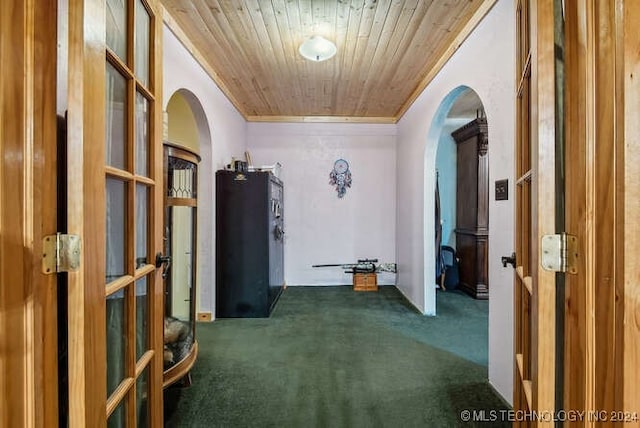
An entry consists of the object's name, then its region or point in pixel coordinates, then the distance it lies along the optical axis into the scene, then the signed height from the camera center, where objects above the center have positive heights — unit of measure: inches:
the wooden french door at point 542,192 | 31.3 +2.1
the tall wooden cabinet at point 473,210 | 163.0 +1.9
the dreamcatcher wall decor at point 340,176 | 192.5 +22.6
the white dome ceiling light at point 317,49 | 100.3 +52.7
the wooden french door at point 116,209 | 31.5 +0.7
